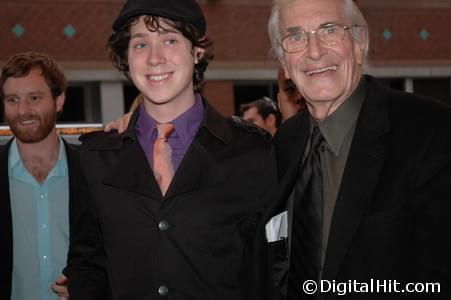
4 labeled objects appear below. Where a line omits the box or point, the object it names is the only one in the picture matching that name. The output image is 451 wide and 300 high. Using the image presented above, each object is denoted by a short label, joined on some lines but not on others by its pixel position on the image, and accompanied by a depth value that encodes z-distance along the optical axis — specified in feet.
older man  7.16
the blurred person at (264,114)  27.30
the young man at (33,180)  11.96
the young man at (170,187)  7.93
